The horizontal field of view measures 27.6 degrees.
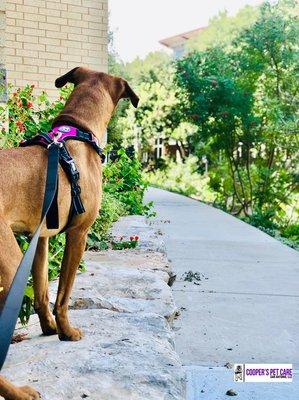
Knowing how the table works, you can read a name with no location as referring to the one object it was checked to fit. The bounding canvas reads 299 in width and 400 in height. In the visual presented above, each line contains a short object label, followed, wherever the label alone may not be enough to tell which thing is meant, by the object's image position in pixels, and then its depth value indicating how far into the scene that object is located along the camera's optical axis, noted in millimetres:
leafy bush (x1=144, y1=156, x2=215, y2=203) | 23078
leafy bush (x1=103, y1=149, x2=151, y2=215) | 9227
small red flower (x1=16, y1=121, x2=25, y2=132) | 5650
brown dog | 2363
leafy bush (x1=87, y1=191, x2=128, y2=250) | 6133
